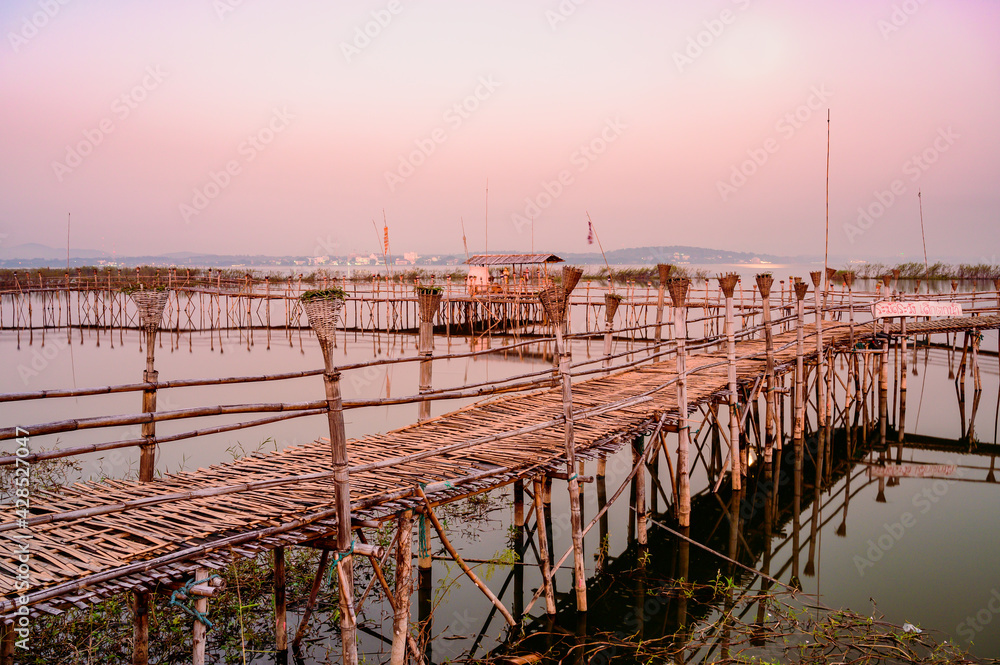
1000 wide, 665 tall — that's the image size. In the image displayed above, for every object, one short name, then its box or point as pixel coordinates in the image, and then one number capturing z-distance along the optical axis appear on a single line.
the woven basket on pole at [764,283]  8.79
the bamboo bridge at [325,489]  3.11
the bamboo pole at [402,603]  3.74
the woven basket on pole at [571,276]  5.65
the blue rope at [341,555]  3.48
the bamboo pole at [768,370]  8.65
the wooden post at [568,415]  4.89
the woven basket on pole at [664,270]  8.62
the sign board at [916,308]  10.95
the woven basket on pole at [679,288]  6.48
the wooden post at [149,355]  4.48
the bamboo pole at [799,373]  9.47
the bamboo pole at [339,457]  3.30
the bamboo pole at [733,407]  7.51
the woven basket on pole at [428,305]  6.08
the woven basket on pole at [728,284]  8.75
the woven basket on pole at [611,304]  9.28
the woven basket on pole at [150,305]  4.47
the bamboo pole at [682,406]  6.38
